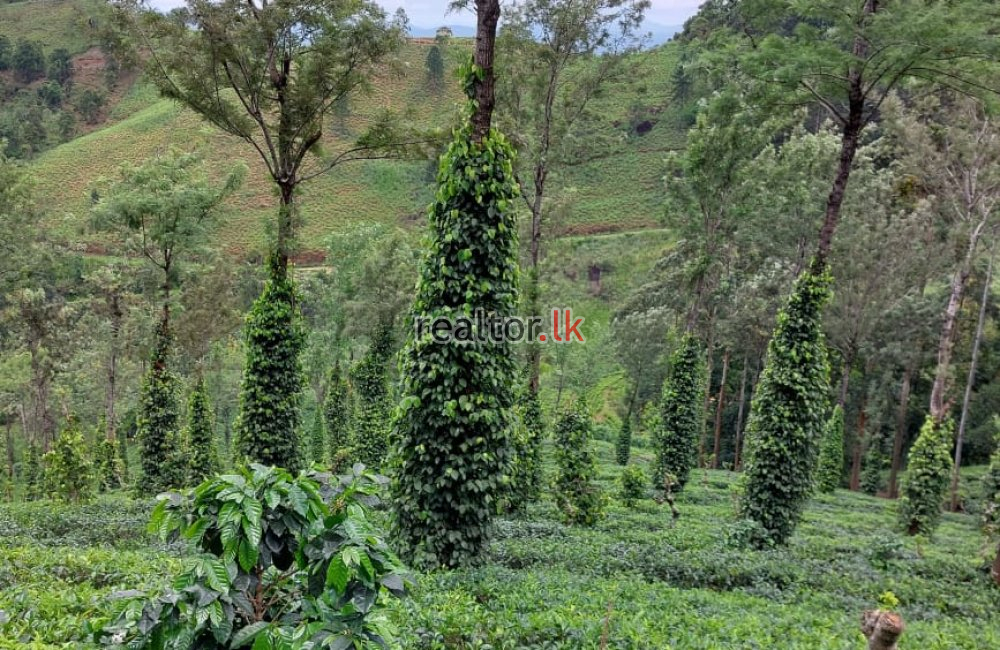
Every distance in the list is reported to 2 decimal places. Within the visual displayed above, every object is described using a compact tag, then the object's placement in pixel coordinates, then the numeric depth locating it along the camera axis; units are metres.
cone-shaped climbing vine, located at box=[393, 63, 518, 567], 7.04
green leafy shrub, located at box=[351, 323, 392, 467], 20.81
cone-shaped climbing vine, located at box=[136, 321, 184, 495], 16.78
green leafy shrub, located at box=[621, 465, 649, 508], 15.80
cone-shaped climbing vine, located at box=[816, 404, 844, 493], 23.73
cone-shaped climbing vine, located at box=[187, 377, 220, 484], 16.94
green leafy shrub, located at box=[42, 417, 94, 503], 14.16
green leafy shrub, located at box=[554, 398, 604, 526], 12.13
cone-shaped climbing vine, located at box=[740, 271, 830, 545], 9.82
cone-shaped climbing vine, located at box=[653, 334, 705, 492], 17.56
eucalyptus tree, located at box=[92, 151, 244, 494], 16.89
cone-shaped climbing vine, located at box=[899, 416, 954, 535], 14.20
